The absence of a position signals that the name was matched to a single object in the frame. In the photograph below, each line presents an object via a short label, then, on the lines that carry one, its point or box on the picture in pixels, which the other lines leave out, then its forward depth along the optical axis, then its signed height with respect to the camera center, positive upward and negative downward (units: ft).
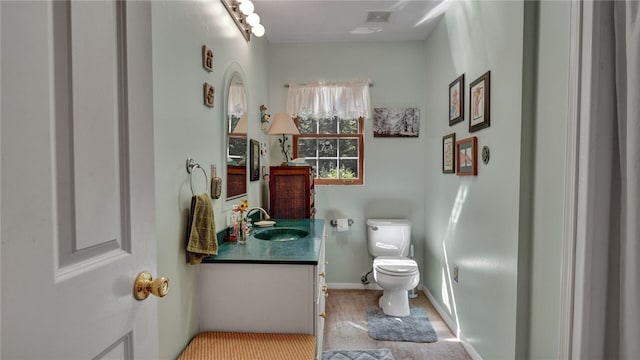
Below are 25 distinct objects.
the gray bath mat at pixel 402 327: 8.15 -4.11
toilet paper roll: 11.05 -1.83
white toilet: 8.89 -2.65
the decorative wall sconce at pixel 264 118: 9.98 +1.63
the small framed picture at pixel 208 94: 5.44 +1.29
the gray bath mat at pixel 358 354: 7.27 -4.14
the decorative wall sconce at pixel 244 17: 6.82 +3.40
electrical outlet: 8.23 -2.58
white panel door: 1.53 -0.05
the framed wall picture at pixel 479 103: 6.48 +1.43
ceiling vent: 9.06 +4.38
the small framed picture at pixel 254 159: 8.59 +0.30
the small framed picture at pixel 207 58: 5.34 +1.86
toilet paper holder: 11.26 -1.77
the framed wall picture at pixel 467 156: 7.06 +0.34
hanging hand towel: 4.67 -0.88
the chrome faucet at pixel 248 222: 6.92 -1.13
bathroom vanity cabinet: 4.96 -1.93
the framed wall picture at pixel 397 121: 11.11 +1.69
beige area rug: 4.37 -2.46
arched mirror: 6.72 +0.71
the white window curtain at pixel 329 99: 11.05 +2.43
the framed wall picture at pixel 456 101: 7.88 +1.76
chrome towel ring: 4.86 +0.05
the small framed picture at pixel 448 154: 8.44 +0.45
